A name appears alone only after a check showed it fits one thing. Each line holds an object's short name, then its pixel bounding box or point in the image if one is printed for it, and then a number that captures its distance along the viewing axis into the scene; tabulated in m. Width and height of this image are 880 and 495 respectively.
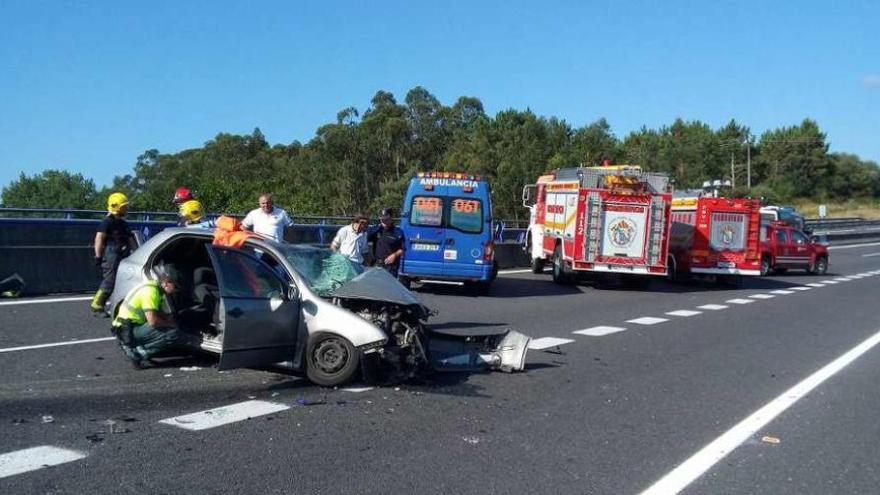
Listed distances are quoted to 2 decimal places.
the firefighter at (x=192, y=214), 9.59
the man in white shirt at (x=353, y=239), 11.42
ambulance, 16.70
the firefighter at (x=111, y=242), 9.94
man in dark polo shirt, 12.56
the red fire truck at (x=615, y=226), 19.77
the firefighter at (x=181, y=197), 10.20
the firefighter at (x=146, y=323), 7.70
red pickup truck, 27.05
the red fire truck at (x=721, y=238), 22.11
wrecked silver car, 7.29
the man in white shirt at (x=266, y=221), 11.91
